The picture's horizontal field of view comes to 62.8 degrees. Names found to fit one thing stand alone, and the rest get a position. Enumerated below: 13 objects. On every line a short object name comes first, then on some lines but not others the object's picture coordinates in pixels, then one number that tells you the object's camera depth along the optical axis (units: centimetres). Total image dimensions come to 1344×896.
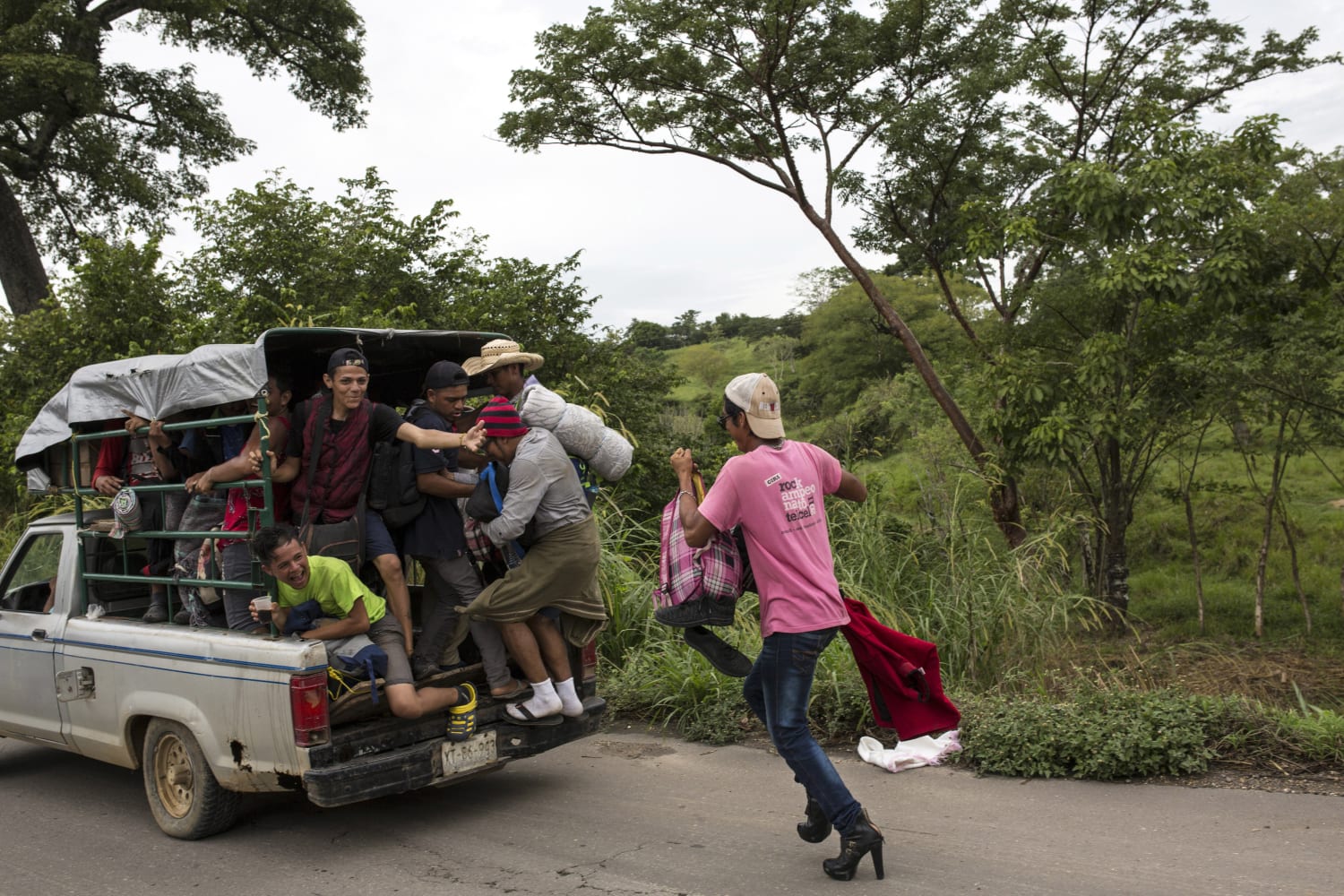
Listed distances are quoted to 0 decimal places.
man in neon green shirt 493
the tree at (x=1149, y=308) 1052
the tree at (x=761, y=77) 1465
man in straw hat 567
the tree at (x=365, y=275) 1284
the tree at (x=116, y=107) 1853
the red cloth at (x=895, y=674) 480
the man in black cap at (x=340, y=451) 545
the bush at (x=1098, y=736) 530
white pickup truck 480
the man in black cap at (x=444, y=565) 552
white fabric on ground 578
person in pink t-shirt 421
